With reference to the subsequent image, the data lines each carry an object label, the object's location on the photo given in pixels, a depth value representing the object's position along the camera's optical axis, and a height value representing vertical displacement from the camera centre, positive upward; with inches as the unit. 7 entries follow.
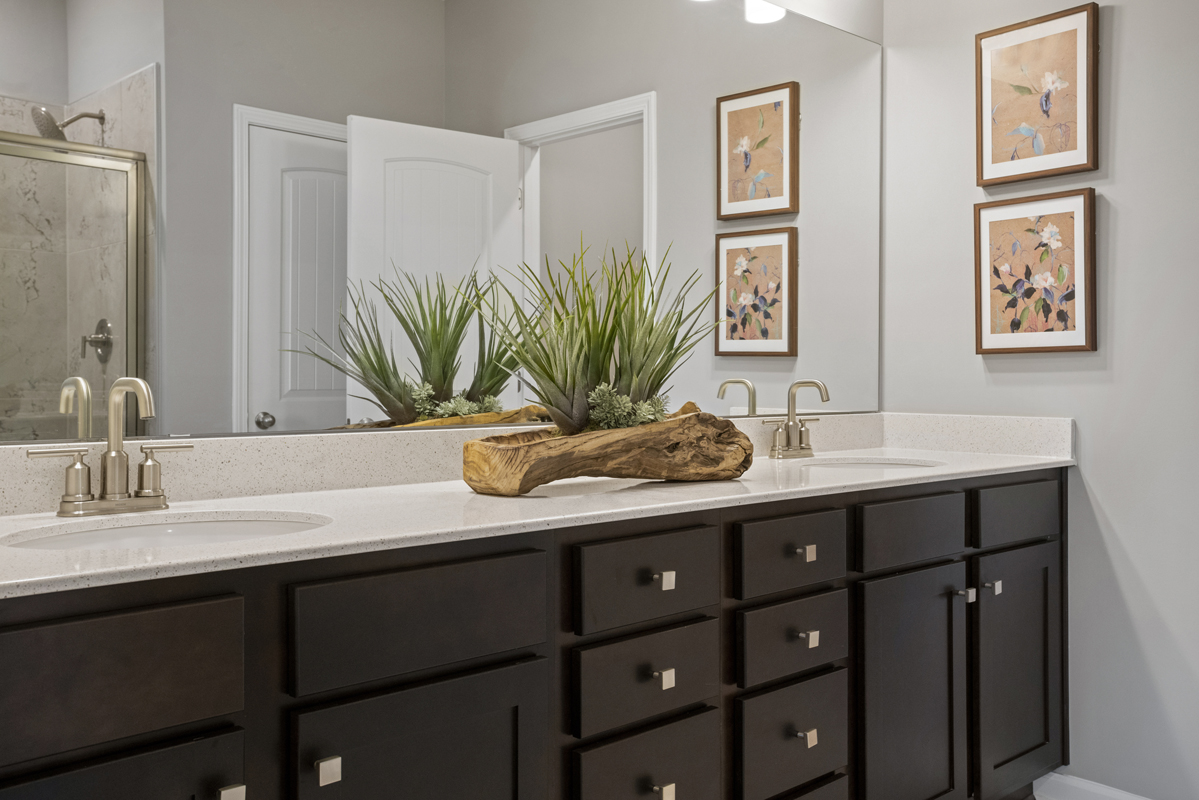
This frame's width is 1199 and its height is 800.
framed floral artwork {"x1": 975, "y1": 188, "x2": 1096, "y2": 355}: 89.6 +11.7
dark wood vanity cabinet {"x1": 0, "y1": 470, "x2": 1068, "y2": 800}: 37.9 -14.7
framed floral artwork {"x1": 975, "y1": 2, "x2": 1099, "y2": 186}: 88.9 +29.0
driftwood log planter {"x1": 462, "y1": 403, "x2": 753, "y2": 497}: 62.7 -4.5
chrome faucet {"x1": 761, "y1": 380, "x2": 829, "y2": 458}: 93.1 -4.5
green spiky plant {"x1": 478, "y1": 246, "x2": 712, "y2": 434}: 69.3 +3.8
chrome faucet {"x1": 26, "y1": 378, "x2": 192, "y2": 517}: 52.0 -4.7
